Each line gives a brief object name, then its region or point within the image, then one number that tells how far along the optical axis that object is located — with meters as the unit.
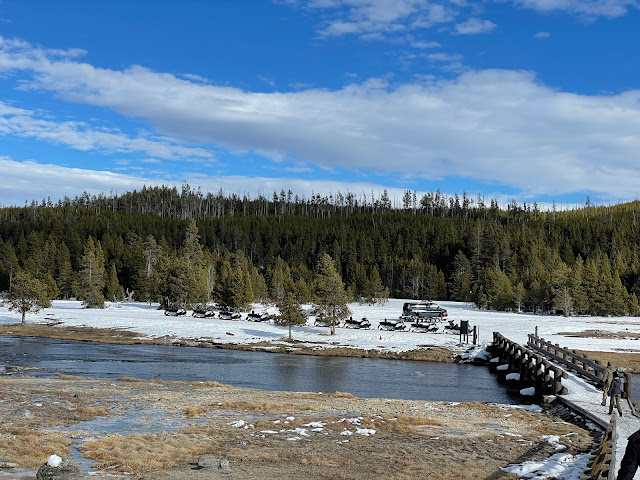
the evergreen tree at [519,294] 101.68
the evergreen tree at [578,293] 98.75
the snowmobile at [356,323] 73.87
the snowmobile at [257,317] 79.06
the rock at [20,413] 20.62
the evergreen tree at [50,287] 96.75
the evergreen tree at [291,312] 63.75
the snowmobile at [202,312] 84.19
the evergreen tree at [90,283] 91.94
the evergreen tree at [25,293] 71.69
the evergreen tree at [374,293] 119.19
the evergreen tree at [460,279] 132.75
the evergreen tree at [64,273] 122.94
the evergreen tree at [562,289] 96.87
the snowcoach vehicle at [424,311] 83.75
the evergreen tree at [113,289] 115.31
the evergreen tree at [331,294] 66.25
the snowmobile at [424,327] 71.06
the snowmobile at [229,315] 81.31
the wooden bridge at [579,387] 13.12
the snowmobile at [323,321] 67.10
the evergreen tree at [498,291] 104.50
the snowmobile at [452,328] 70.50
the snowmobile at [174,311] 85.81
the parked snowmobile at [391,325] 72.69
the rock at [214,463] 14.98
